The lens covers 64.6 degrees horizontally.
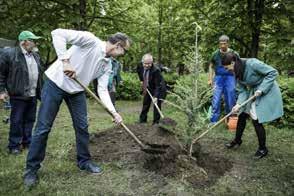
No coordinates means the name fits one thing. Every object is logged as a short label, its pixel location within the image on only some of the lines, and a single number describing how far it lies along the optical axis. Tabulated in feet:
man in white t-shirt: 9.51
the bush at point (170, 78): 38.99
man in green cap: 12.17
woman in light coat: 12.11
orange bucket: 16.87
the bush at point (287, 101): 18.30
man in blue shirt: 17.19
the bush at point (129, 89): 34.07
